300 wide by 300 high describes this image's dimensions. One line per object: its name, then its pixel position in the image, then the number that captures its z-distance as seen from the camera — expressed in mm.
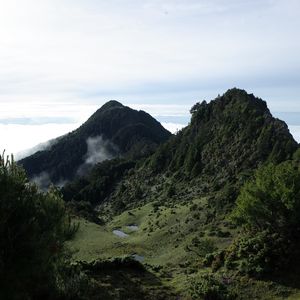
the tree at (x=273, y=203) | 36670
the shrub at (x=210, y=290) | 29247
